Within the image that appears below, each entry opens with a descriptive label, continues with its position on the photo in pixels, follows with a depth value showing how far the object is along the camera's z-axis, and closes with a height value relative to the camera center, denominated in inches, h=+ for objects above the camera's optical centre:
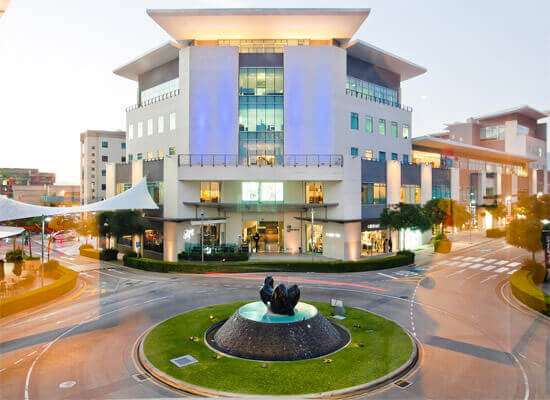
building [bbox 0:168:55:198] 4540.8 +302.9
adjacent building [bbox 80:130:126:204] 4025.6 +437.8
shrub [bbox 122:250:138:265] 1624.1 -259.7
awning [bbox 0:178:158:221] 1217.4 -28.7
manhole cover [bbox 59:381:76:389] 525.7 -272.8
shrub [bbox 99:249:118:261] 1739.8 -269.8
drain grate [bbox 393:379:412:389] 525.3 -271.3
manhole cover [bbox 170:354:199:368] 587.4 -267.8
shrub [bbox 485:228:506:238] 2529.5 -240.3
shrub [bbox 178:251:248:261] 1541.6 -247.0
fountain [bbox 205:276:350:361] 615.8 -238.1
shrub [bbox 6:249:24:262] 1498.6 -239.0
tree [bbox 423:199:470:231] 1939.0 -66.6
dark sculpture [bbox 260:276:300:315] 680.4 -190.1
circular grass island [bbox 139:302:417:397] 513.7 -265.9
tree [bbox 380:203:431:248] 1565.0 -88.5
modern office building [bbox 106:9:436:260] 1646.2 +275.6
